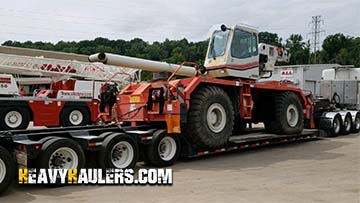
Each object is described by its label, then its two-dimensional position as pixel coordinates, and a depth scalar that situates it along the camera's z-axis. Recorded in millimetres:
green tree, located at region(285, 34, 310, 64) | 79375
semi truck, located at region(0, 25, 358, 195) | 7035
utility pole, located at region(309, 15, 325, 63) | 79138
